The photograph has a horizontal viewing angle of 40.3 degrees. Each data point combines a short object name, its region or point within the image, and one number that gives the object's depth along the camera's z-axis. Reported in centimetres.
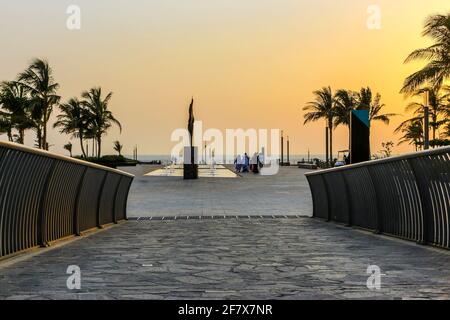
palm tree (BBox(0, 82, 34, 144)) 5647
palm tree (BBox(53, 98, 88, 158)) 7419
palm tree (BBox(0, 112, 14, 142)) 5788
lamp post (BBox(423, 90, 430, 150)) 2720
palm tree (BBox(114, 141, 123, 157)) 11844
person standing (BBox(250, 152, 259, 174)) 5030
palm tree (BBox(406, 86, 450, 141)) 5878
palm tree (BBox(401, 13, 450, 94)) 3291
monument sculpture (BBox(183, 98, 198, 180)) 3753
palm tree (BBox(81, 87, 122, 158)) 7619
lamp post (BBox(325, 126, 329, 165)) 6103
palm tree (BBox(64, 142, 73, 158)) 11128
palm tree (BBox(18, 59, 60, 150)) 5569
